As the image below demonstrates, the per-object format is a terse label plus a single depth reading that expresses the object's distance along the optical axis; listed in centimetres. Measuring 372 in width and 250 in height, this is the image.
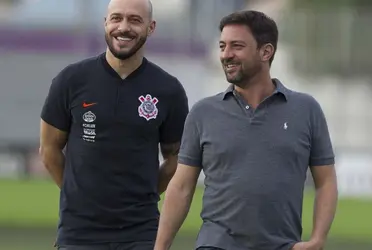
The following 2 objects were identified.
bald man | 1481
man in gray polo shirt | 1267
